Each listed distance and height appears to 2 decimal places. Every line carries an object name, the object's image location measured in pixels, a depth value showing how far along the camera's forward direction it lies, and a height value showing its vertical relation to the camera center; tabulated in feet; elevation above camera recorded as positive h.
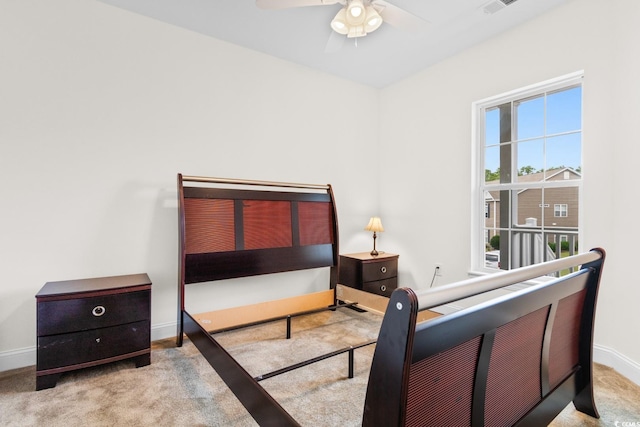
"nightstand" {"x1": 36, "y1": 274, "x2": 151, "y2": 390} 6.58 -2.49
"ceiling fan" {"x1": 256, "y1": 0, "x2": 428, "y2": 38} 6.60 +4.27
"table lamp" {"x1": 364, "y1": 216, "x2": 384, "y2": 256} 12.16 -0.55
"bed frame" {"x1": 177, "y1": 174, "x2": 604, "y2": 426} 2.81 -1.58
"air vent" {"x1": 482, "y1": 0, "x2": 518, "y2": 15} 8.10 +5.34
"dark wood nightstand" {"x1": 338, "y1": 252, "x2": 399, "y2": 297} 11.43 -2.23
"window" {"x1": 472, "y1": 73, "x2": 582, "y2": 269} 8.61 +1.20
